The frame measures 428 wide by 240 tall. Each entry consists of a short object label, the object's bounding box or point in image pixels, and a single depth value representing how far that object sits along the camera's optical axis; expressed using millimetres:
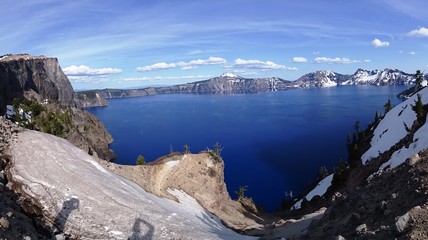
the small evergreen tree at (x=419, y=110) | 65788
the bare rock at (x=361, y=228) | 16266
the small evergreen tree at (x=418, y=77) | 136375
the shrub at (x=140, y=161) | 59606
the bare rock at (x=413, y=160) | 20623
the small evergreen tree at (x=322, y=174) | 108800
